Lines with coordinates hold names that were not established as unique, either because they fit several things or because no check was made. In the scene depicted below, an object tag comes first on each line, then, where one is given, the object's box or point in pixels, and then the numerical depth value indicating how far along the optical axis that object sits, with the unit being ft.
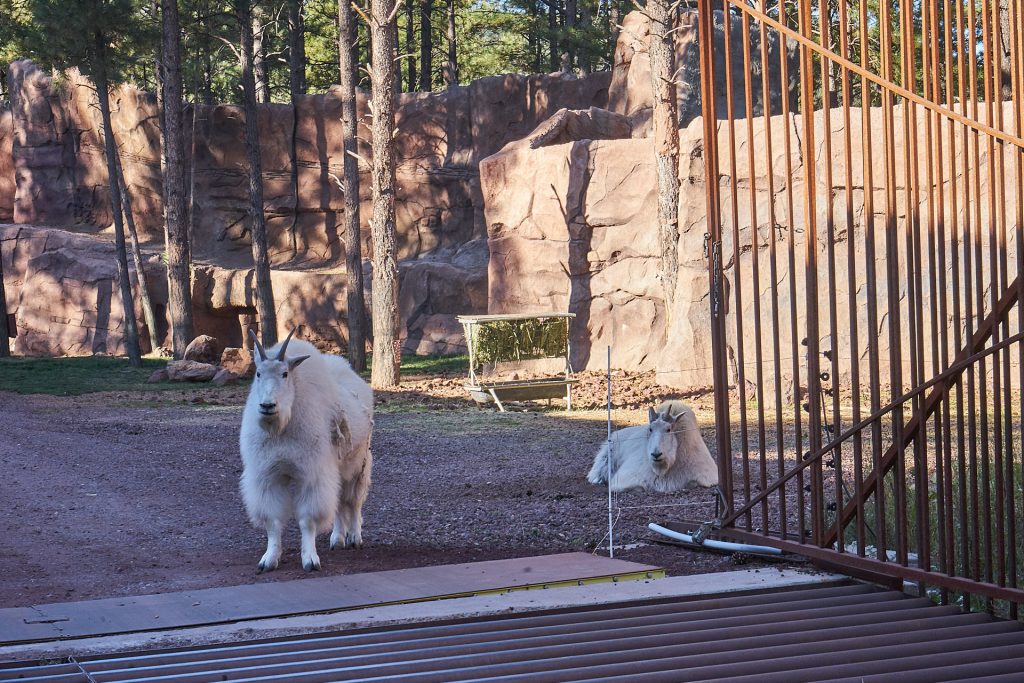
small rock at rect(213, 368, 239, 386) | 65.41
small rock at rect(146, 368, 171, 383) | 67.82
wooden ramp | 15.83
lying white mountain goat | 31.81
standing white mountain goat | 21.81
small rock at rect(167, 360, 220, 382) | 66.49
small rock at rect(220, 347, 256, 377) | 68.13
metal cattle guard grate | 13.01
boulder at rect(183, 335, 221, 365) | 74.69
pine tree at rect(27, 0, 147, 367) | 78.74
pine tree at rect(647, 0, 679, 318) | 57.82
